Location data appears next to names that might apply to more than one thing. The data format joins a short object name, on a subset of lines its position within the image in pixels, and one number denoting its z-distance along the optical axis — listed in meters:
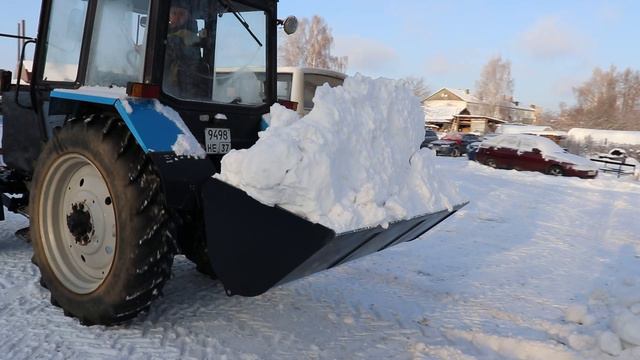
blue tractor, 2.82
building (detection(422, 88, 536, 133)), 60.16
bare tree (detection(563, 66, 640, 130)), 63.22
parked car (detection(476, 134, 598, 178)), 17.41
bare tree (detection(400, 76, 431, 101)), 65.79
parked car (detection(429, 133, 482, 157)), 27.67
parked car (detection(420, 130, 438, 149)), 27.35
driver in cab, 3.50
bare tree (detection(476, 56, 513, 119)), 78.75
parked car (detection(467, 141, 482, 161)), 22.70
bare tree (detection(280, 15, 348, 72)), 44.00
